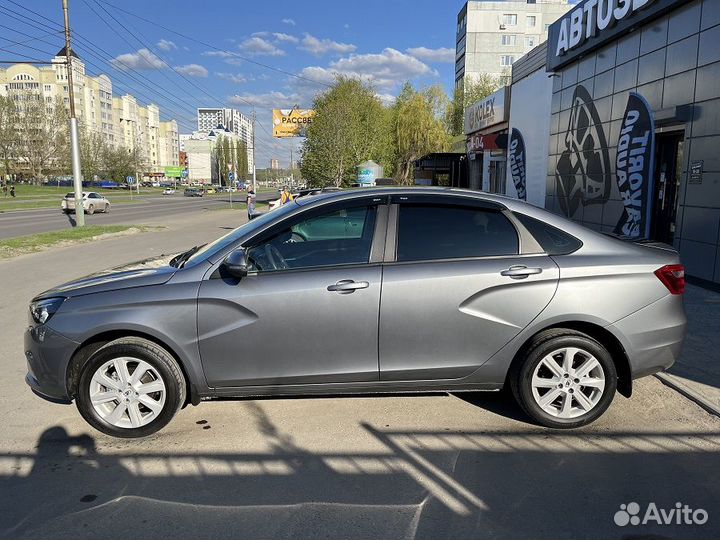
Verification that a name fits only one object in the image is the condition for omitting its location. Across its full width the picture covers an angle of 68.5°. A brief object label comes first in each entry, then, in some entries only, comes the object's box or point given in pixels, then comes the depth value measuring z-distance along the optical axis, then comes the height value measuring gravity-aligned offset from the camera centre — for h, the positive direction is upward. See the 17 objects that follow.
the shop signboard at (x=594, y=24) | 10.84 +3.85
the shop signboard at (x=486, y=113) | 23.44 +3.65
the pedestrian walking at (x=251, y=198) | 24.27 -0.52
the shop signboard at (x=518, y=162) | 20.47 +1.00
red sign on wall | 23.11 +2.00
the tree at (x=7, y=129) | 64.12 +6.95
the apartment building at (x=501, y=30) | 76.31 +22.75
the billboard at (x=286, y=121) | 71.81 +8.87
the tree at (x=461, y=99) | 48.78 +8.17
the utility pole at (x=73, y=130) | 19.40 +2.04
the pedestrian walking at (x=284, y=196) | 17.13 -0.31
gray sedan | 3.64 -0.93
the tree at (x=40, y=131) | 66.44 +7.08
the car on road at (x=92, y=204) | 31.21 -1.09
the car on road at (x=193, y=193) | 78.94 -0.93
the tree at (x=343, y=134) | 41.28 +4.16
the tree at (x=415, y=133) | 43.88 +4.47
